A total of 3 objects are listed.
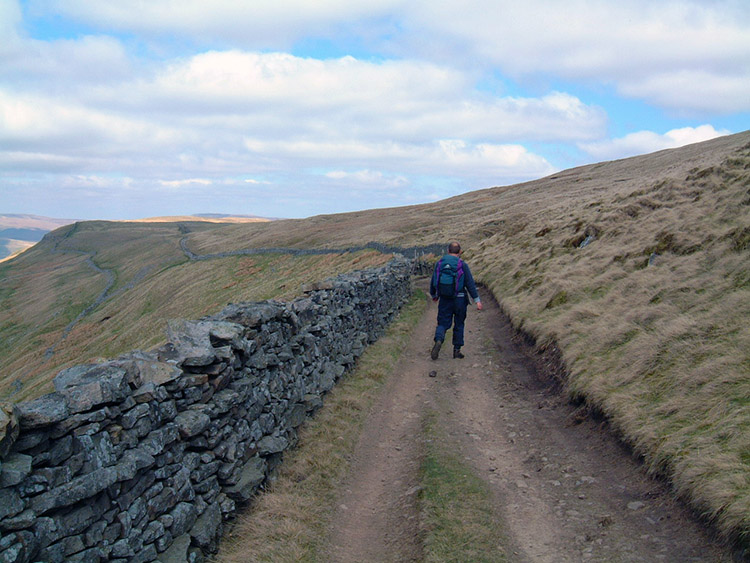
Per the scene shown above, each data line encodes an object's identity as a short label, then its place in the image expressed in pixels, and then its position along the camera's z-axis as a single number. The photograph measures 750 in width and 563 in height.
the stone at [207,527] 6.09
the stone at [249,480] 6.94
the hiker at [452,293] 13.27
